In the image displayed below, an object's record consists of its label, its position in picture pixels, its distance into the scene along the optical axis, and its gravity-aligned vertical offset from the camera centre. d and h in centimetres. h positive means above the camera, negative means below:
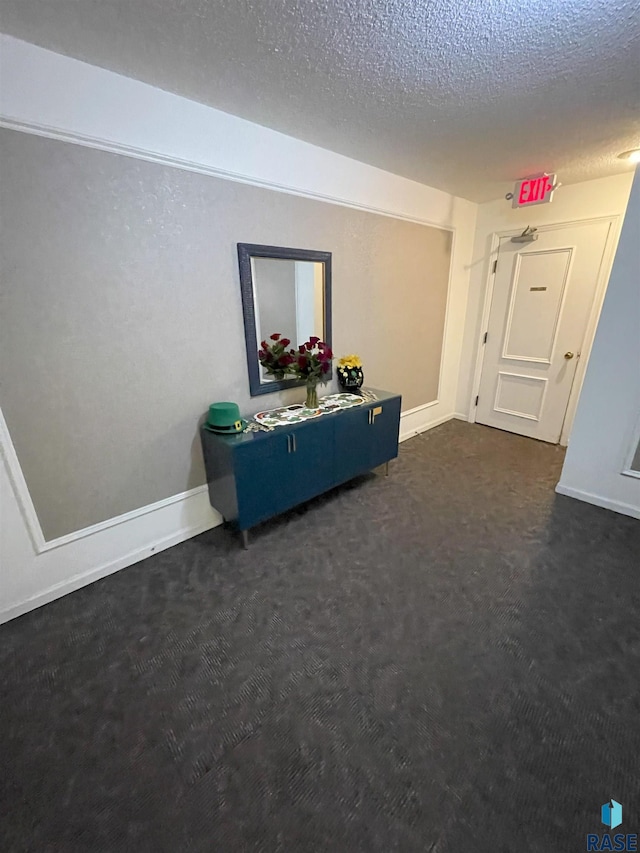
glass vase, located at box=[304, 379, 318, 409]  250 -62
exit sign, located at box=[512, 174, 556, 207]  266 +81
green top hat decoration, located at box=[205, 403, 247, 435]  208 -63
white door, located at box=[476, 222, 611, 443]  319 -23
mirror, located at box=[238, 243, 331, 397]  220 +5
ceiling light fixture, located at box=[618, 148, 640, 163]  238 +94
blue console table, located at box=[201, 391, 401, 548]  205 -96
